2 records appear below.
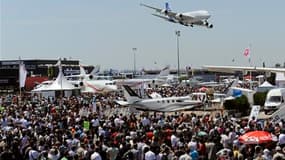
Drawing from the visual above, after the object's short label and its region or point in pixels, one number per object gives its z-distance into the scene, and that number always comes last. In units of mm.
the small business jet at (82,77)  78919
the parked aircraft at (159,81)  58394
